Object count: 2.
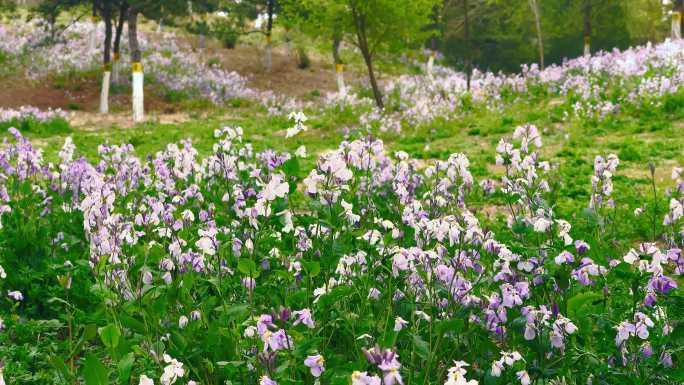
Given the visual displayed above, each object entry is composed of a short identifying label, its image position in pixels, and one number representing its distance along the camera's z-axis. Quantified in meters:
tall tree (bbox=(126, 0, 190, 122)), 19.45
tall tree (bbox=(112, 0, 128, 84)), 20.80
